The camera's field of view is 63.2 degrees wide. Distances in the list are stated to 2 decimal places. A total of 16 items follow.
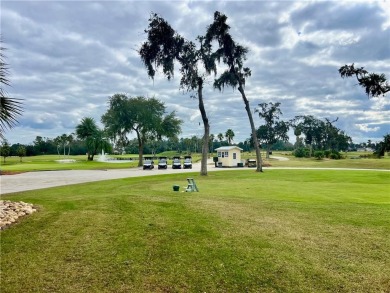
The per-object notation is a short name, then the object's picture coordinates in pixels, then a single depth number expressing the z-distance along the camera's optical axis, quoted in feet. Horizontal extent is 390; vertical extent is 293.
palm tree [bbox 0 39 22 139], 22.54
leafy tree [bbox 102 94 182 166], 171.22
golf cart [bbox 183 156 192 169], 153.07
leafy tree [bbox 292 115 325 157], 333.62
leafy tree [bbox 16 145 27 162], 237.66
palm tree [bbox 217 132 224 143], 442.13
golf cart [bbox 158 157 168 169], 152.56
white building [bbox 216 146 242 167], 168.32
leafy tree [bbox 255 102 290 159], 269.23
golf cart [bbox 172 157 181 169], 152.76
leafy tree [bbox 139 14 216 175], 97.86
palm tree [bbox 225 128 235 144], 359.66
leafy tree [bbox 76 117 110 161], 256.64
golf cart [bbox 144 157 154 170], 148.66
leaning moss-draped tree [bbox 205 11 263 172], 103.30
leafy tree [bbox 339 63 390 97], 53.52
